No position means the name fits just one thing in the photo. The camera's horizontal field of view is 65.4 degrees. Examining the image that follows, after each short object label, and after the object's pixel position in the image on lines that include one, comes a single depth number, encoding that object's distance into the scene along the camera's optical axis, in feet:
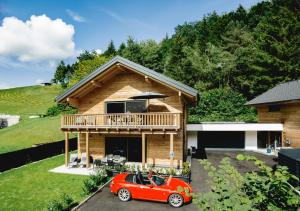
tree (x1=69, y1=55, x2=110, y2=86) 195.31
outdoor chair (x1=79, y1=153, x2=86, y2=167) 62.14
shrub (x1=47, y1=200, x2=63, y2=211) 32.22
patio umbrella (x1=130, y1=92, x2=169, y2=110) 54.65
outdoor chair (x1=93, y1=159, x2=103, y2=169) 57.16
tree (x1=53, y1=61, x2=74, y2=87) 409.90
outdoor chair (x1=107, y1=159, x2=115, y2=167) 55.26
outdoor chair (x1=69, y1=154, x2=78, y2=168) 60.64
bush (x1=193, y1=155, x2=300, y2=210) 11.50
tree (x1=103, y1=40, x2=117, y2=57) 278.87
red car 37.39
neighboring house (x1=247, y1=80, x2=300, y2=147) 76.43
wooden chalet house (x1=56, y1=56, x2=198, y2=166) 56.44
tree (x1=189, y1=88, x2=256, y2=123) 134.92
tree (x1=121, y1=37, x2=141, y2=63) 217.36
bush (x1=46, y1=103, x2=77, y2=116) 187.11
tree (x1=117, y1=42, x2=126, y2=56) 286.13
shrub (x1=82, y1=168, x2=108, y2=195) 42.47
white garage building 84.84
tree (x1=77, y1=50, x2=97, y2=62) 277.23
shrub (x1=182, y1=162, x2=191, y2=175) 48.32
